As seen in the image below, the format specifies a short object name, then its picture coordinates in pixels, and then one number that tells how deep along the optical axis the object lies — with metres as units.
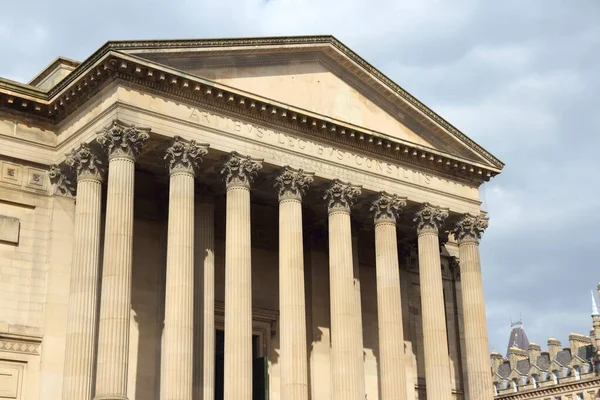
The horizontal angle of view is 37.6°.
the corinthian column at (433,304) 35.62
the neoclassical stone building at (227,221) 29.72
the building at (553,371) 91.25
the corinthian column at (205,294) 31.22
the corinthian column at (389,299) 34.41
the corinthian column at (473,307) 36.97
